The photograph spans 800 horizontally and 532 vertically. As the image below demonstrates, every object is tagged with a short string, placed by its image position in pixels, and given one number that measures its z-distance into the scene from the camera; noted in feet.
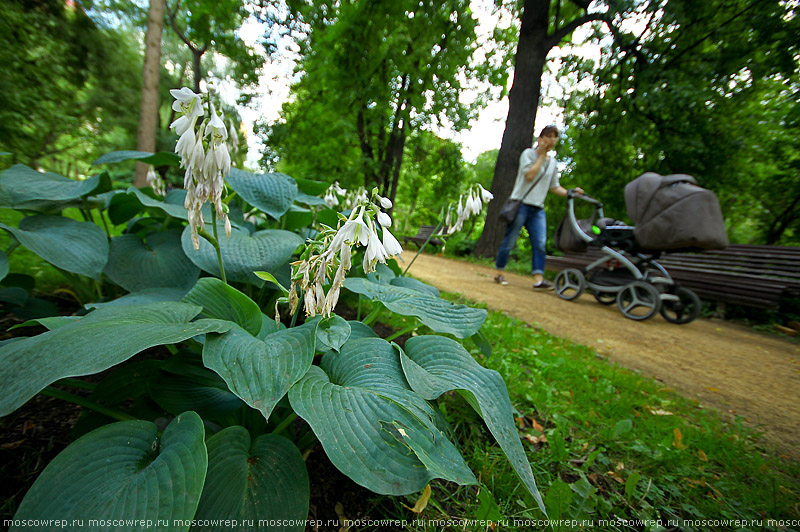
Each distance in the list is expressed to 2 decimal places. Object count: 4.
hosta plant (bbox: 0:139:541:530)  2.14
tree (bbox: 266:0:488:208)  19.39
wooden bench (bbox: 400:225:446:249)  30.86
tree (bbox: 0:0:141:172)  16.47
